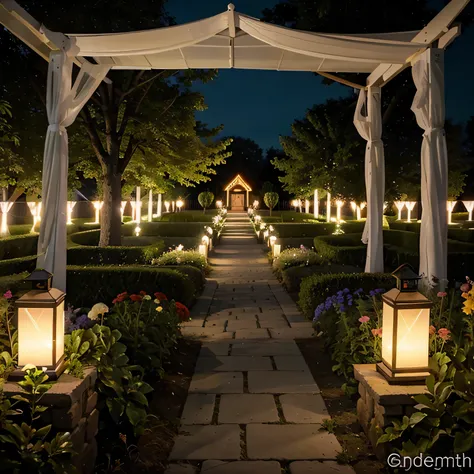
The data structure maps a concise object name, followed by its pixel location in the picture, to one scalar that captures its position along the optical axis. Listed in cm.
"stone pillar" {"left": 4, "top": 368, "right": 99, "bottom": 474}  272
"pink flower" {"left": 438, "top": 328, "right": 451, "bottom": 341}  335
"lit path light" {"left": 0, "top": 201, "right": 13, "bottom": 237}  1939
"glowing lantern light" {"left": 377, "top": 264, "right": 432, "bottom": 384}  322
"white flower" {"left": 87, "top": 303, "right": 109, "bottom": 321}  362
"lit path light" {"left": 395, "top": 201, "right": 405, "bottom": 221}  3084
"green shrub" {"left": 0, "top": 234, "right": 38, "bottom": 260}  1464
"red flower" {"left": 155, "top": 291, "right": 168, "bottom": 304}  535
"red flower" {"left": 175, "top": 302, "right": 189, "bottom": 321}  596
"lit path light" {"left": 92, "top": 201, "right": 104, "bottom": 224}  2727
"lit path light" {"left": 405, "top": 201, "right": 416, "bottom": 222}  3030
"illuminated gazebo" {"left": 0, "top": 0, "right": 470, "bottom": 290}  568
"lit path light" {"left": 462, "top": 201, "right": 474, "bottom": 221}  2962
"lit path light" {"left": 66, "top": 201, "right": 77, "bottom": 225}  2375
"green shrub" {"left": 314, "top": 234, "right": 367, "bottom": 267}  1238
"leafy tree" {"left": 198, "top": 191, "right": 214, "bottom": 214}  4588
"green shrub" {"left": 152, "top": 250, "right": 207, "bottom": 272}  1113
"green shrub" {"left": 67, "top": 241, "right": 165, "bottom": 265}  1148
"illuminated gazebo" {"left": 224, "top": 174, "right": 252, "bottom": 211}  4953
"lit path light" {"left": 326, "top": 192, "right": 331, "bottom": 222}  2529
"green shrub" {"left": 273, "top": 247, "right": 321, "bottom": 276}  1114
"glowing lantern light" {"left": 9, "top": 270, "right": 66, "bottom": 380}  307
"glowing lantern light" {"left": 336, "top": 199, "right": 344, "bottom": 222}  2115
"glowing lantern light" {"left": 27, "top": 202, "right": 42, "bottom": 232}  2176
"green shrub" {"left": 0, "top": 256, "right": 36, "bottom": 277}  932
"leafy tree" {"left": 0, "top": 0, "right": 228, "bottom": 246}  1052
